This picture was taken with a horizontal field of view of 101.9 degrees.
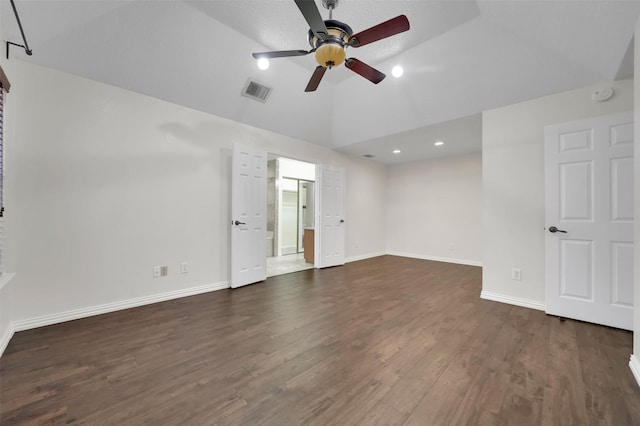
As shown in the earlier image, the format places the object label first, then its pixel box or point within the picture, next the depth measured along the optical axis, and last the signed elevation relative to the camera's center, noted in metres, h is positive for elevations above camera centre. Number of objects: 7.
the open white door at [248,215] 3.77 -0.03
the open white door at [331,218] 5.17 -0.09
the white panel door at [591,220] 2.49 -0.05
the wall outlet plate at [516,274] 3.16 -0.73
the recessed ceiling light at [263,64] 3.22 +1.87
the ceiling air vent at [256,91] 3.51 +1.70
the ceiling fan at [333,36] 1.79 +1.33
